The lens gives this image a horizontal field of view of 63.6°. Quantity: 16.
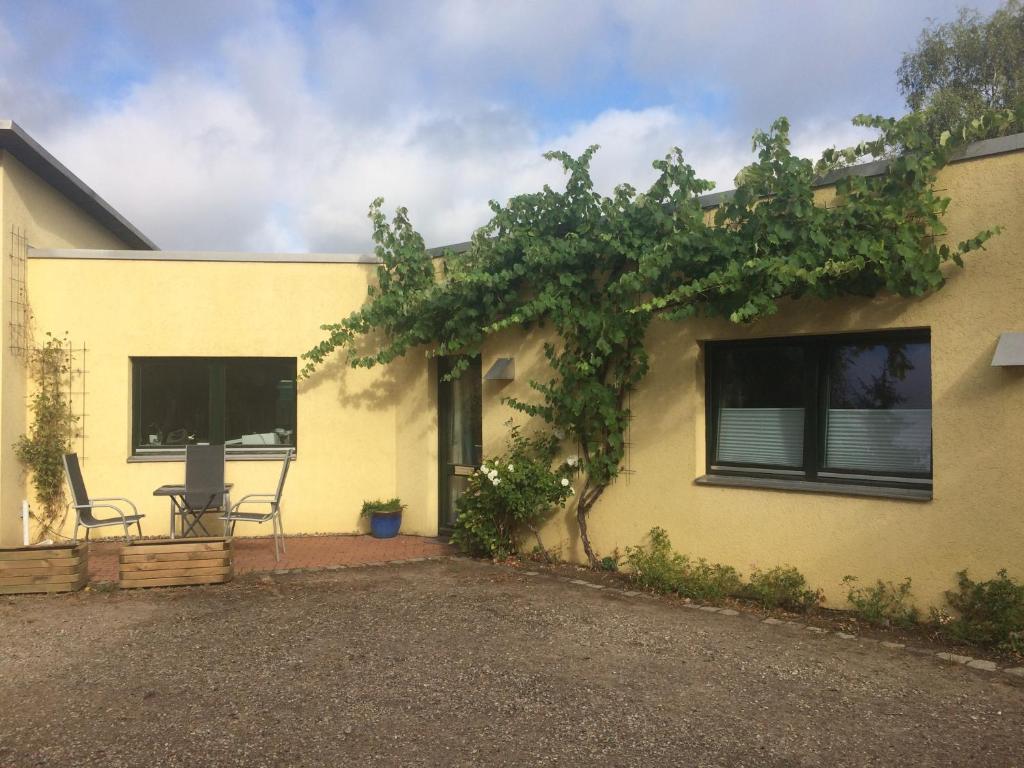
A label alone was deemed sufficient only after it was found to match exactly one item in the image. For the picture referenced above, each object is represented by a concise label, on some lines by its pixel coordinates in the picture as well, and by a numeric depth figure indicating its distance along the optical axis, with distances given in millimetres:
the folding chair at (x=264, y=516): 7892
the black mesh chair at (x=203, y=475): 8219
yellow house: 5500
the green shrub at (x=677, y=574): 6539
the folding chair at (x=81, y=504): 7750
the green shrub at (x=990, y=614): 5074
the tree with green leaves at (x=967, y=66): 20203
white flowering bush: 7543
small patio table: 8219
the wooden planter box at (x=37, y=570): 6715
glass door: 9125
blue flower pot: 9320
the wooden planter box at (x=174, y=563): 6891
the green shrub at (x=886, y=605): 5652
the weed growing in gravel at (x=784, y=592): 6133
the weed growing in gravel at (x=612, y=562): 7465
